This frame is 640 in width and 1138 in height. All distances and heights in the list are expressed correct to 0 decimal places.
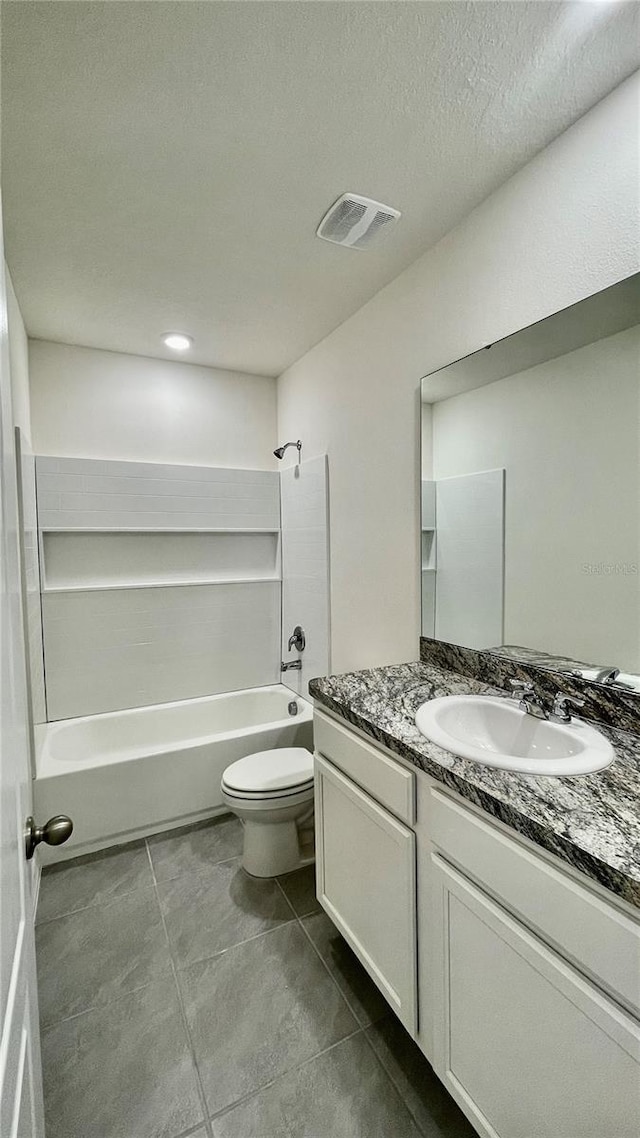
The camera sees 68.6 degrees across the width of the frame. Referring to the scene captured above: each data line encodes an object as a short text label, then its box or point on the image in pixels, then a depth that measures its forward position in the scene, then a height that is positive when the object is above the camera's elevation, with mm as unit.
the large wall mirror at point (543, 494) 1201 +159
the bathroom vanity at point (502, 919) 718 -724
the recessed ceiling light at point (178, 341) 2541 +1150
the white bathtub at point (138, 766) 2156 -1088
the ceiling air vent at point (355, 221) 1545 +1122
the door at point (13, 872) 537 -426
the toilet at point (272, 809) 1931 -1093
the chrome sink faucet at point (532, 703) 1248 -428
